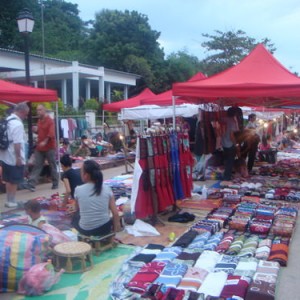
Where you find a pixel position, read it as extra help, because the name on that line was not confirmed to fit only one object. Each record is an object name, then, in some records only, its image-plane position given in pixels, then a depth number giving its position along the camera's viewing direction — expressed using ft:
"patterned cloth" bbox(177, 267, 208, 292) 10.80
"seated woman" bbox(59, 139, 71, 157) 36.63
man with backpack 19.07
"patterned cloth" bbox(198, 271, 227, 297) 10.58
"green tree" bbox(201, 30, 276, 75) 106.73
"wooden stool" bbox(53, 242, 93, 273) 11.85
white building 72.53
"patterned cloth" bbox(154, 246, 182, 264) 12.76
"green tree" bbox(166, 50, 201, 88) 110.22
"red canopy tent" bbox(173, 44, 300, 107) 21.63
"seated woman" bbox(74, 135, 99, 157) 43.14
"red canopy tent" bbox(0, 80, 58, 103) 21.81
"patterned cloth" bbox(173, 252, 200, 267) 12.50
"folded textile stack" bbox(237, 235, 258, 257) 13.38
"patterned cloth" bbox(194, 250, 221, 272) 12.24
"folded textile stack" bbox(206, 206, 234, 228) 17.30
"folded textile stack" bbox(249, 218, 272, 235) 15.76
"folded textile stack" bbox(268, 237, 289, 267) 12.96
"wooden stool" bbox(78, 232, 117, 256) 13.56
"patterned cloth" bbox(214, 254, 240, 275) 11.93
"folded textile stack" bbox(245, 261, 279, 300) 10.23
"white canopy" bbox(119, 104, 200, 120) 34.81
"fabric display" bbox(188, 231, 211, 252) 13.96
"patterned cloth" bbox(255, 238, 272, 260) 13.14
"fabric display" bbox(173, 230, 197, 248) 14.29
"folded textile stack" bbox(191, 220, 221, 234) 15.90
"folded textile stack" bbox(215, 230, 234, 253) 13.82
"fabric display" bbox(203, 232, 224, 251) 13.91
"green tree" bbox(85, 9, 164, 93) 102.63
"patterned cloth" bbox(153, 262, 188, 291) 10.95
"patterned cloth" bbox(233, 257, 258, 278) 11.52
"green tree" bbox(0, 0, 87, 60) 100.73
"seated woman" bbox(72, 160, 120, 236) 13.51
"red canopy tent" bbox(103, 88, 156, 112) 43.48
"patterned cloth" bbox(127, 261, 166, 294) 10.88
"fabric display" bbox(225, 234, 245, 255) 13.60
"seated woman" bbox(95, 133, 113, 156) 44.50
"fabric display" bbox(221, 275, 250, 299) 10.36
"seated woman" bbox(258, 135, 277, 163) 37.78
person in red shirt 24.67
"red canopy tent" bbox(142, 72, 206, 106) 35.45
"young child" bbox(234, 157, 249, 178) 29.96
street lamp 27.30
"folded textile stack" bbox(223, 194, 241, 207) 20.80
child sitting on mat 13.78
